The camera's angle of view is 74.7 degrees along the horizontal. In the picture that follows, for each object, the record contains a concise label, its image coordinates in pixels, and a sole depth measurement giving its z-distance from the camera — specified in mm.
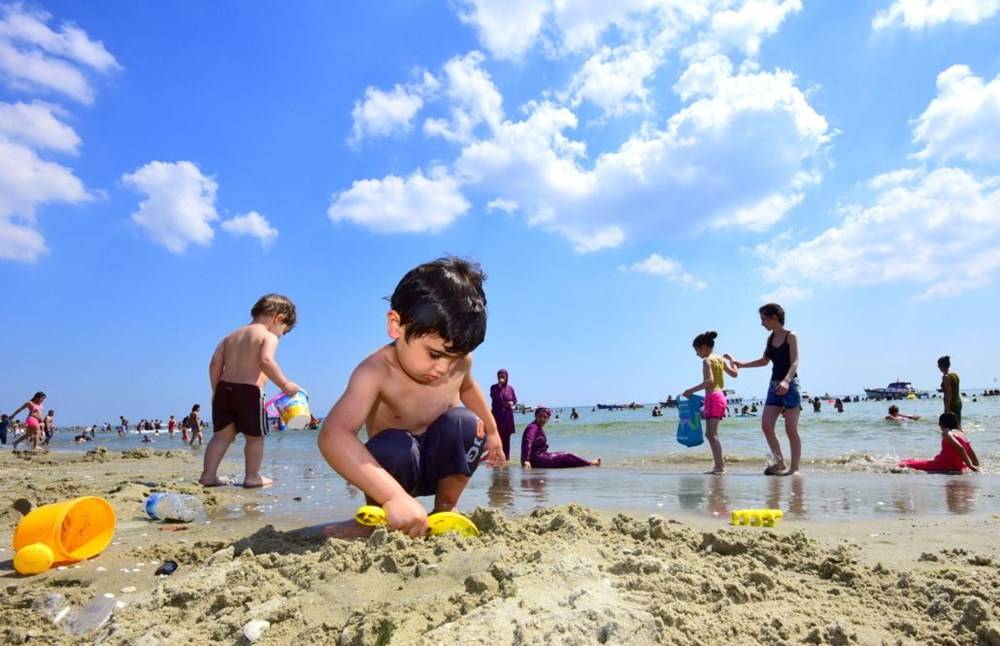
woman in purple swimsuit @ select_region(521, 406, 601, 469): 8930
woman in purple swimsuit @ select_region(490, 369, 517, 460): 9562
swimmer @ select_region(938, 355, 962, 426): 9156
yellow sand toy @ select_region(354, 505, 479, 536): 2268
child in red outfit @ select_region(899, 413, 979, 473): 7297
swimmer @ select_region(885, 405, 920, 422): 17906
